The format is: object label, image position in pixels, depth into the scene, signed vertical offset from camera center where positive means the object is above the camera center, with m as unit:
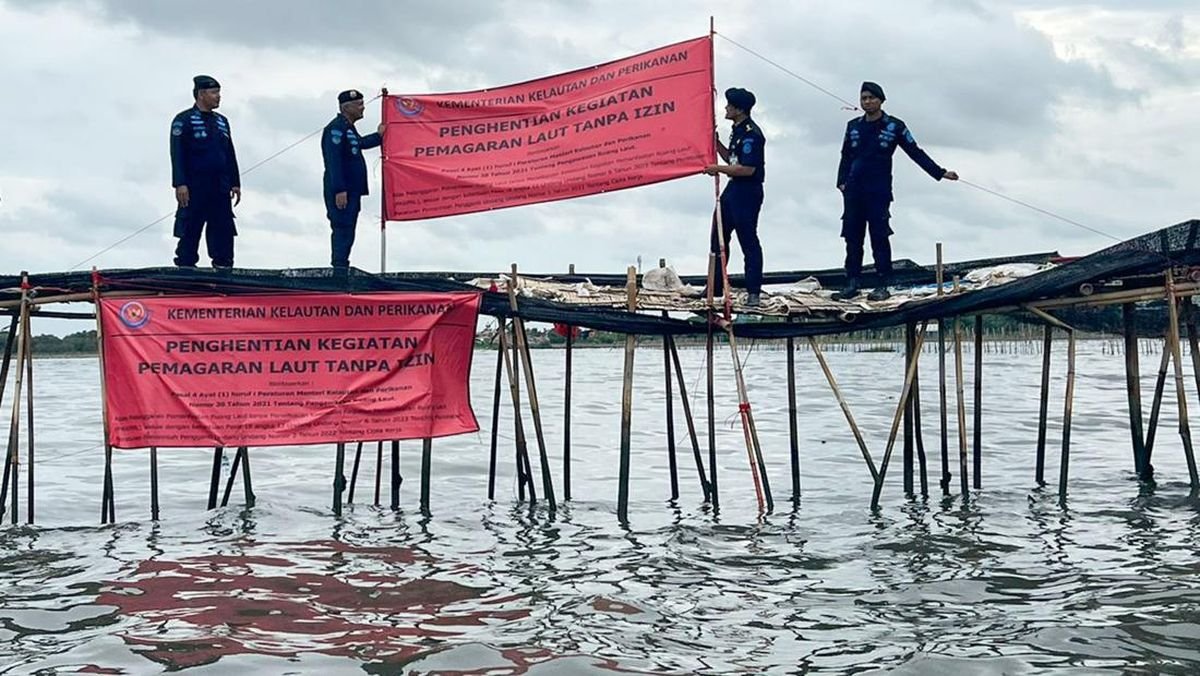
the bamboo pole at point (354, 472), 17.08 -1.58
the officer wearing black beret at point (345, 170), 14.81 +2.14
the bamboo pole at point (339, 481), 15.11 -1.51
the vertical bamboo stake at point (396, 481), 15.67 -1.58
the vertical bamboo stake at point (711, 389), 14.03 -0.42
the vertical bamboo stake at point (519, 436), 14.61 -0.98
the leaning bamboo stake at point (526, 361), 13.97 -0.09
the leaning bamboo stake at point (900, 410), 14.70 -0.70
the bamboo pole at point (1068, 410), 14.83 -0.71
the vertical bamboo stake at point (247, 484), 15.88 -1.64
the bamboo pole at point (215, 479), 15.52 -1.53
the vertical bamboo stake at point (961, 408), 14.39 -0.69
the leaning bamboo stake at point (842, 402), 14.77 -0.60
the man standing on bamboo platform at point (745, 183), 14.23 +1.89
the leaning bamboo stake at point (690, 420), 15.42 -0.85
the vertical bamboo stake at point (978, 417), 15.39 -0.83
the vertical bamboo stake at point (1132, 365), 14.84 -0.18
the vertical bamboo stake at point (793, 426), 15.12 -0.90
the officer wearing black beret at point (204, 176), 14.36 +2.02
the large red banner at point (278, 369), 13.27 -0.15
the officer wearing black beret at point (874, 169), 14.60 +2.08
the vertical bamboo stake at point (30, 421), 13.73 -0.73
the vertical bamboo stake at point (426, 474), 14.36 -1.40
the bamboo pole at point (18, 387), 13.42 -0.34
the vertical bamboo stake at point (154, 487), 14.35 -1.50
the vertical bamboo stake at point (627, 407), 14.10 -0.61
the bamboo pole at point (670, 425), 15.72 -0.94
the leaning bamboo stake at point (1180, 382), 13.30 -0.36
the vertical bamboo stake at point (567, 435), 16.35 -1.06
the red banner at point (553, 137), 13.74 +2.40
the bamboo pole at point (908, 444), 15.48 -1.19
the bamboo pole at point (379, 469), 16.52 -1.51
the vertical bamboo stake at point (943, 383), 14.26 -0.40
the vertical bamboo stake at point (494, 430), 16.48 -1.02
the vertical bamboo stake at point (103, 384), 13.21 -0.29
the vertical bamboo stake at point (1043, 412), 15.95 -0.79
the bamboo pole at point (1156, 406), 15.07 -0.69
